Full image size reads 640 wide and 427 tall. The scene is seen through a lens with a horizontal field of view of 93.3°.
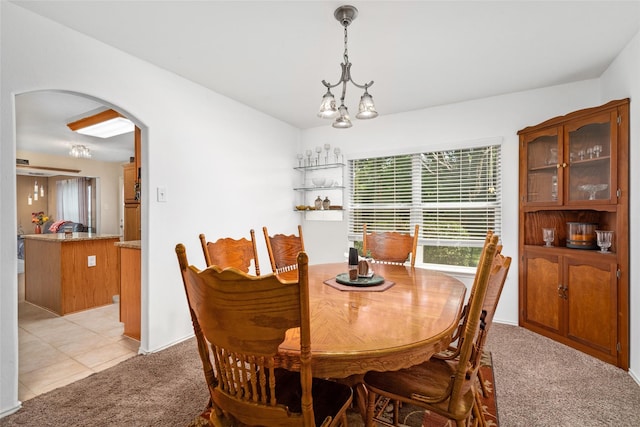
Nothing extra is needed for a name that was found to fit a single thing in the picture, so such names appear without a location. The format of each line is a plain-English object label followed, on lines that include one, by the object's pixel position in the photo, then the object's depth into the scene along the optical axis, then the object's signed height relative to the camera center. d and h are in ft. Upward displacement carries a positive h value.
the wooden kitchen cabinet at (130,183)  13.39 +1.28
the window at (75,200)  23.63 +0.94
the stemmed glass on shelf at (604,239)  8.27 -0.78
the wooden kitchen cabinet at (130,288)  9.34 -2.42
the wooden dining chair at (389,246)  9.21 -1.09
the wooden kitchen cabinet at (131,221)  13.20 -0.43
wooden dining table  3.41 -1.54
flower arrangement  19.67 -0.55
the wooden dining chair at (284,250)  8.69 -1.13
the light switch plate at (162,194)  8.82 +0.51
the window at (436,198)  11.29 +0.54
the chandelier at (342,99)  6.27 +2.39
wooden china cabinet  7.75 -0.51
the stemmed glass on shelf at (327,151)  14.04 +2.82
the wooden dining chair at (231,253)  6.45 -0.96
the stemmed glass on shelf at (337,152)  14.06 +2.79
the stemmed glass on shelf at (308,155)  14.62 +2.74
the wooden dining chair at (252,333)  2.89 -1.24
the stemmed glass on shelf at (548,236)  9.75 -0.81
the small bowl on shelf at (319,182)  14.26 +1.39
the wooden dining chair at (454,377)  3.58 -2.45
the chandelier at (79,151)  16.79 +3.40
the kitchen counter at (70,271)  11.85 -2.48
